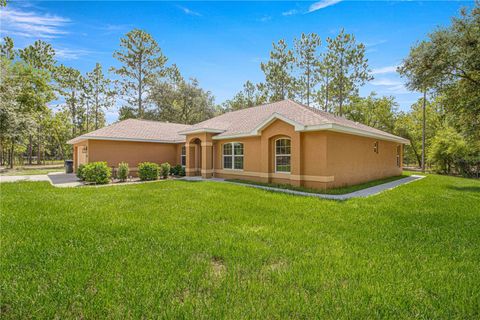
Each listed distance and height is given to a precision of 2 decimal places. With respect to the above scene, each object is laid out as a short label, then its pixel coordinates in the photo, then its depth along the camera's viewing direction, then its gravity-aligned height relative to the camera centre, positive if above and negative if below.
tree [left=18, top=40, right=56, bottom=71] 30.58 +13.29
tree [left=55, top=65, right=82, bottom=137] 36.66 +11.53
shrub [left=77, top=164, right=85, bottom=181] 15.33 -0.97
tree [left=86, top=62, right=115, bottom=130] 39.62 +11.61
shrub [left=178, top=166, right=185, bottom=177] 18.42 -1.22
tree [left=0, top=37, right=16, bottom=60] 29.06 +13.34
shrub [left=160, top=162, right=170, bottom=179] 16.98 -0.91
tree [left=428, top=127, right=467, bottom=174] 22.77 +0.48
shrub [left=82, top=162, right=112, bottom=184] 14.20 -0.92
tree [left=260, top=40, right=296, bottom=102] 33.94 +11.88
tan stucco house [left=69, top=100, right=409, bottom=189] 11.74 +0.55
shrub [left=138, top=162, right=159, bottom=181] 15.78 -0.91
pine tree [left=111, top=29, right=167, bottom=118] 31.98 +12.73
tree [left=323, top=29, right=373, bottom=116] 29.66 +11.33
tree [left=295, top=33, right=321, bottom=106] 31.58 +13.18
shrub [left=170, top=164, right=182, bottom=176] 18.45 -1.00
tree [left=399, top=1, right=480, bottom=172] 12.90 +4.84
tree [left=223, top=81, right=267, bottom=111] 39.49 +9.84
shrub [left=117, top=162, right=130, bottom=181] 15.44 -0.88
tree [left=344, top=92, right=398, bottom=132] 33.53 +5.98
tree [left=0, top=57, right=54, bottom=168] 16.35 +5.46
